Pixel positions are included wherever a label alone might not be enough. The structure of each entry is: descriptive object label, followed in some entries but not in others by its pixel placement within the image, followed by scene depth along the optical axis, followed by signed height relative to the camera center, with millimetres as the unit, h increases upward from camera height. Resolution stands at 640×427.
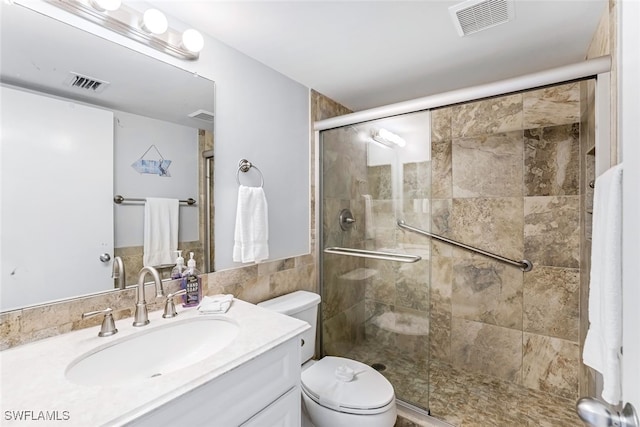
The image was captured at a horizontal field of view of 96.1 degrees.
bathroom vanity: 654 -446
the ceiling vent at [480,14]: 1203 +863
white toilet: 1284 -880
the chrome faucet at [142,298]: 1084 -335
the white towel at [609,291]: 665 -205
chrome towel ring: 1570 +246
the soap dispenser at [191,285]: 1278 -339
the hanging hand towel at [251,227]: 1521 -91
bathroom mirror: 912 +241
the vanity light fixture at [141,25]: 1046 +741
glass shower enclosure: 1829 -245
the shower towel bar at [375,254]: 1946 -315
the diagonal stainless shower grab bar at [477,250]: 1941 -304
